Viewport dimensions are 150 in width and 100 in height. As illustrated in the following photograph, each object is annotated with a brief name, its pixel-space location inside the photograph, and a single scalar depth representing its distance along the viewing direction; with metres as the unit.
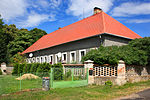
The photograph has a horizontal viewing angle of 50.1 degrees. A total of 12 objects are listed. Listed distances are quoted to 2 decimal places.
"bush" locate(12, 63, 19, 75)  22.75
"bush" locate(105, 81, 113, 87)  11.41
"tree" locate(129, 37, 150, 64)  14.58
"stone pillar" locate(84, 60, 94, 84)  12.38
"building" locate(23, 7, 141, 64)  17.52
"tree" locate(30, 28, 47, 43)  46.24
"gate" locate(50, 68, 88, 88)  10.84
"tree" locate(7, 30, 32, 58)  42.84
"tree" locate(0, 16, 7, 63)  33.44
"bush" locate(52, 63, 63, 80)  11.34
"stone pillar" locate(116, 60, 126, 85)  11.59
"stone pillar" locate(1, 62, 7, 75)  26.61
